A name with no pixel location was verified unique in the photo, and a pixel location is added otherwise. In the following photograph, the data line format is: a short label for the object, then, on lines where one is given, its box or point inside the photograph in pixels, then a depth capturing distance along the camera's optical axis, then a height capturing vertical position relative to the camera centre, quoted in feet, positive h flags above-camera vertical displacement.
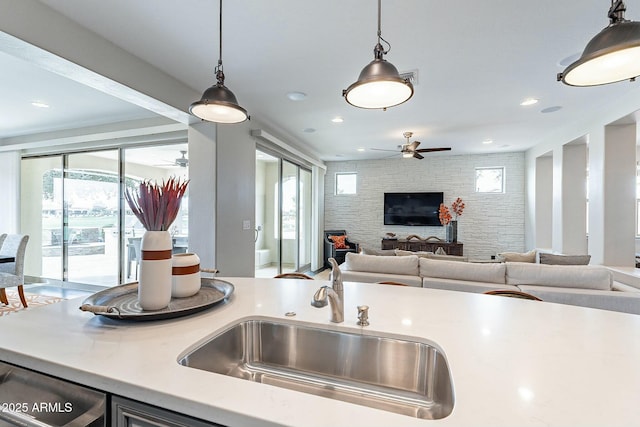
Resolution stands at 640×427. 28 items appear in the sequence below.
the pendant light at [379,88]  4.32 +2.11
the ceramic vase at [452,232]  20.80 -1.14
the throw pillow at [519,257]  10.80 -1.54
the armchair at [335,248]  21.44 -2.50
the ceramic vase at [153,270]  3.78 -0.74
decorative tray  3.60 -1.28
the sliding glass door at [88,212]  14.43 +0.07
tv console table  20.20 -2.11
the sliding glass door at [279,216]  16.96 -0.07
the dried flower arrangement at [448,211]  21.11 +0.38
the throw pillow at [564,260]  9.62 -1.44
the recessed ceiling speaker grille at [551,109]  12.19 +4.64
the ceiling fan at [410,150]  15.46 +3.58
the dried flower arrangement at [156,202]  3.79 +0.16
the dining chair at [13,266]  11.49 -2.17
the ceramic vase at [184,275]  4.36 -0.93
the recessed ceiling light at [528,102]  11.30 +4.61
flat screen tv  21.85 +0.61
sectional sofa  7.88 -1.96
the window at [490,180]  21.08 +2.69
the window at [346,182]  24.41 +2.84
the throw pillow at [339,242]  22.08 -2.05
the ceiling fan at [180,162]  14.15 +2.66
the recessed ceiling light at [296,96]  10.73 +4.53
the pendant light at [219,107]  5.52 +2.22
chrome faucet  3.54 -1.04
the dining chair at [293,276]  7.27 -1.54
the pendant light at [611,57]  3.48 +2.18
